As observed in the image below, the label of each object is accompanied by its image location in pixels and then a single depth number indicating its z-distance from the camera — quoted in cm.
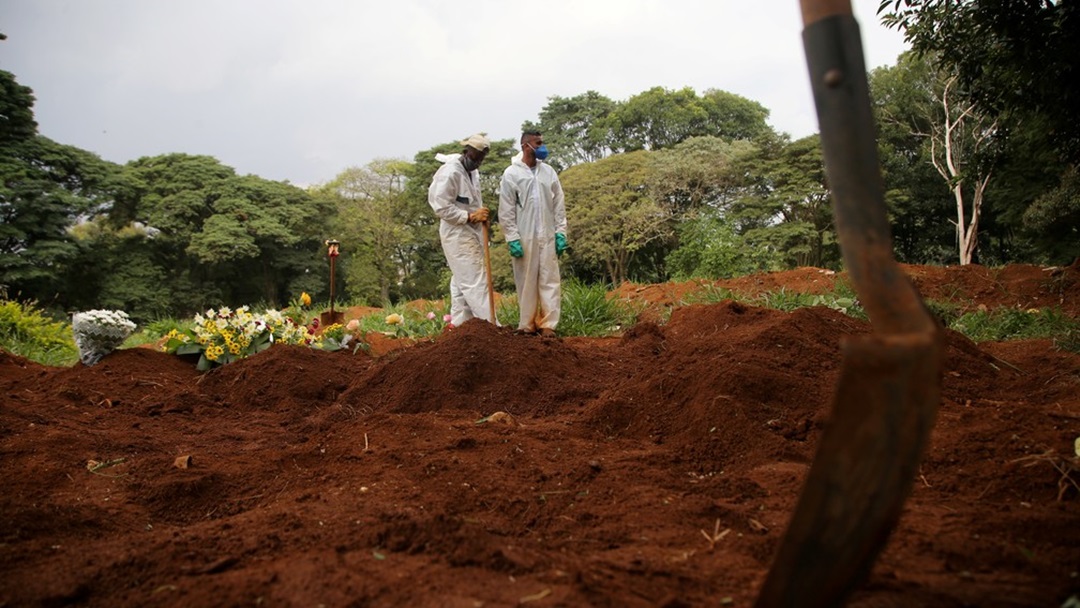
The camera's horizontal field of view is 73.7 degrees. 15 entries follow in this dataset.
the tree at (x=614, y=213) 2223
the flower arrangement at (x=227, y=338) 637
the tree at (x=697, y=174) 2255
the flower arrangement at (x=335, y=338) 685
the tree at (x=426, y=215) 2859
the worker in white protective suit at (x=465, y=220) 704
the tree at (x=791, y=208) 2061
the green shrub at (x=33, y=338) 855
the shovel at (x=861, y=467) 111
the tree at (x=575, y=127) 2947
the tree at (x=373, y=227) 2841
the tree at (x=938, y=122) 1995
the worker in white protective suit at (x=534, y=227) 719
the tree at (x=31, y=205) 2017
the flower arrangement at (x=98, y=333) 606
